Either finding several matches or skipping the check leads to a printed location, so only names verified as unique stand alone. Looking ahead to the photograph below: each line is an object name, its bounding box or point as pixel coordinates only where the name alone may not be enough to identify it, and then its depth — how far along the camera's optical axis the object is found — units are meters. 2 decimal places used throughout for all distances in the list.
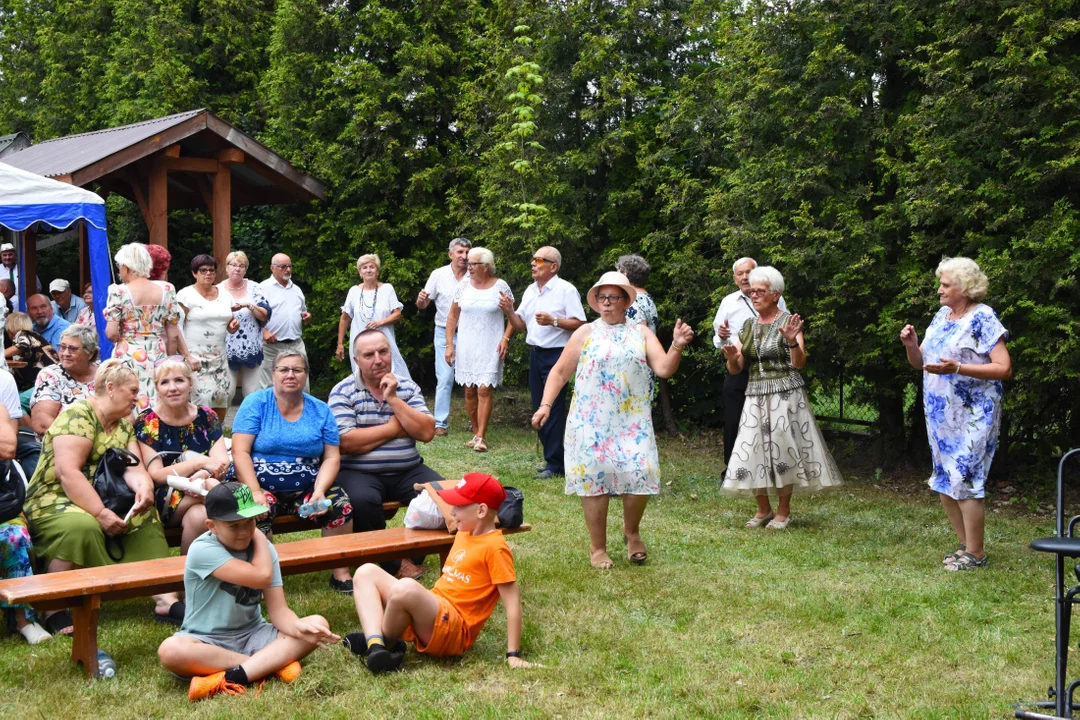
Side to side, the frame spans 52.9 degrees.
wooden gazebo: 11.79
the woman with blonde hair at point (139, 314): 7.92
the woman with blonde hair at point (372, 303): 10.71
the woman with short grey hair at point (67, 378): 6.20
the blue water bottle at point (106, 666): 4.37
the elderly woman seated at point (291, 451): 5.64
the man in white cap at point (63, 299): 13.03
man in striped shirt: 5.88
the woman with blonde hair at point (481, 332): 9.98
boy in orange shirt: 4.41
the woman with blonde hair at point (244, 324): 9.82
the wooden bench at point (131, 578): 4.27
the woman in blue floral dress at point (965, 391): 6.02
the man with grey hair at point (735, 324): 7.95
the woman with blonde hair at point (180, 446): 5.46
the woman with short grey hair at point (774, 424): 7.17
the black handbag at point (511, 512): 5.41
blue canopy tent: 9.38
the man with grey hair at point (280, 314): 10.27
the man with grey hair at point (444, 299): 10.65
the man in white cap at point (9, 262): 13.33
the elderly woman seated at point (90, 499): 5.02
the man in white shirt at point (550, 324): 9.00
